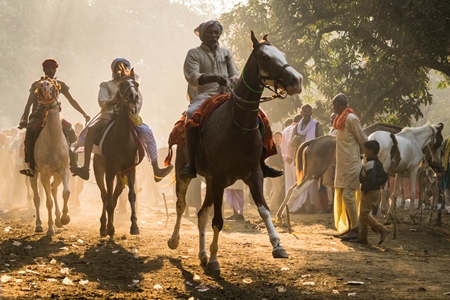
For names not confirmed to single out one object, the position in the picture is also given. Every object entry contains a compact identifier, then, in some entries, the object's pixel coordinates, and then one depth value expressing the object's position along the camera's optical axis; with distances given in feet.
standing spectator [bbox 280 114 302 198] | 68.78
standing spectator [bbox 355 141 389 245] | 40.83
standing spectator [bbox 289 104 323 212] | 65.67
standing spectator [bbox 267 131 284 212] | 72.08
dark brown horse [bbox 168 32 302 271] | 27.50
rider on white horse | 44.75
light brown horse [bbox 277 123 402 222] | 57.11
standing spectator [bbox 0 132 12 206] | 92.79
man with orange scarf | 43.27
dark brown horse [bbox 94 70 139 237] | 41.98
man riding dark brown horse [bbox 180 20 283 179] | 33.55
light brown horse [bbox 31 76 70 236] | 42.98
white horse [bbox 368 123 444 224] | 54.29
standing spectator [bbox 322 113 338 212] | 63.54
